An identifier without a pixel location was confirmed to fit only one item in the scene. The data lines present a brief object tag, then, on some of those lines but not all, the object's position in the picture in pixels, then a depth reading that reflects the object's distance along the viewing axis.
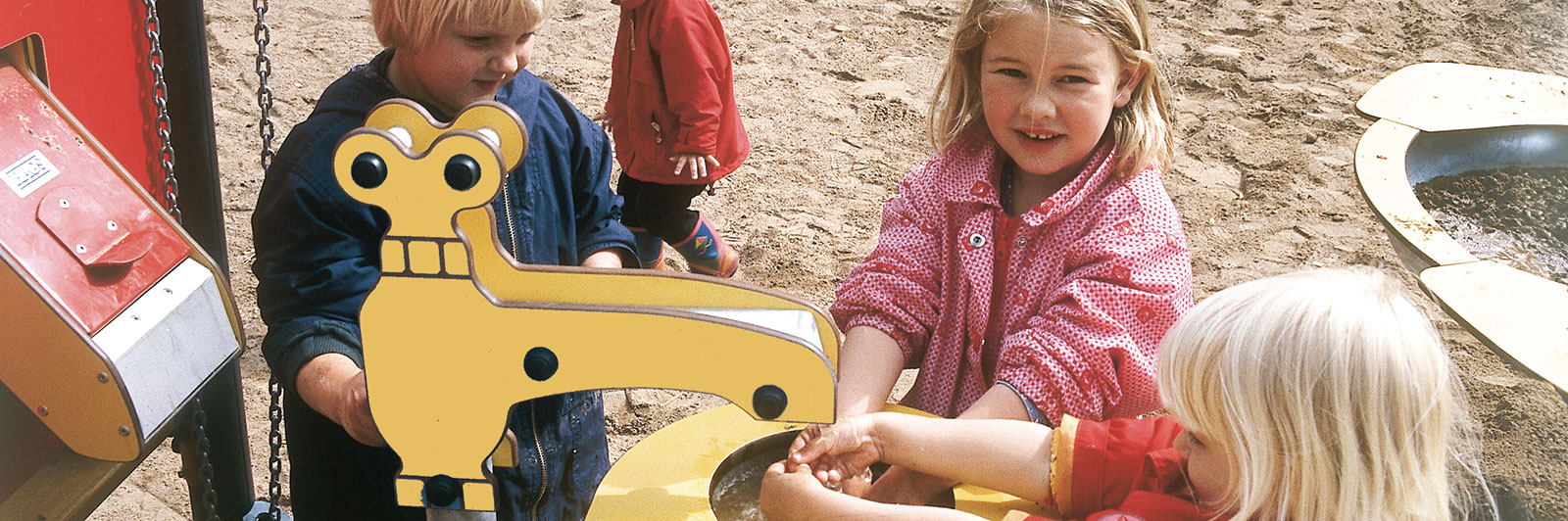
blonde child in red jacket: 1.06
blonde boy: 1.39
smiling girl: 1.48
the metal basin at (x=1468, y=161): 2.14
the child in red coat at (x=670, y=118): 2.86
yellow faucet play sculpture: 0.88
